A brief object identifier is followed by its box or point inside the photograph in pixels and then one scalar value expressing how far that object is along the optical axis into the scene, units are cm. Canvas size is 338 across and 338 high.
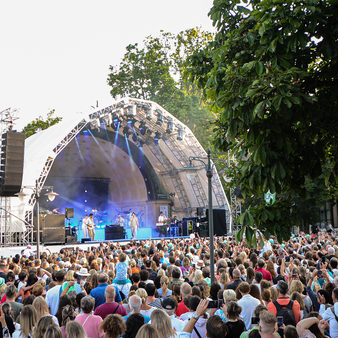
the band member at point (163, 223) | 2961
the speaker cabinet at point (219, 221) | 2220
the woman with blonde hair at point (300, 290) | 649
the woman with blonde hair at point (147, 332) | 387
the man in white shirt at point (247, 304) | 600
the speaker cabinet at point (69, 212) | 2846
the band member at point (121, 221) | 3149
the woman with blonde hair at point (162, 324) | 425
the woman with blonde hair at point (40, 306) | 549
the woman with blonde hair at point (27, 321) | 504
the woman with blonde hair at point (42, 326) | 446
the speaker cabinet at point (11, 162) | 1792
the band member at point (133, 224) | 3017
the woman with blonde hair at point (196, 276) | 829
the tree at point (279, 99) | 409
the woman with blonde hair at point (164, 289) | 737
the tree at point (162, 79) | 4519
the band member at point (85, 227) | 2785
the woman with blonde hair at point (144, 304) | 587
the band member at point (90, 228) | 2780
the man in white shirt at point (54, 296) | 701
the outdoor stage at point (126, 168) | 2650
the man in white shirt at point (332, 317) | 520
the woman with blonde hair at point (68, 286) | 709
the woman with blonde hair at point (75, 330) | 412
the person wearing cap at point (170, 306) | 561
